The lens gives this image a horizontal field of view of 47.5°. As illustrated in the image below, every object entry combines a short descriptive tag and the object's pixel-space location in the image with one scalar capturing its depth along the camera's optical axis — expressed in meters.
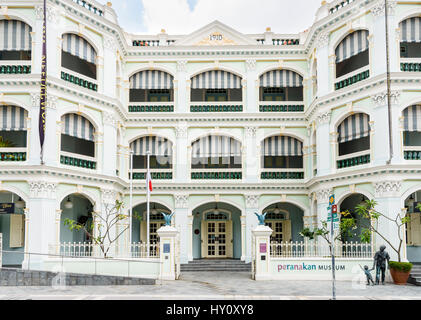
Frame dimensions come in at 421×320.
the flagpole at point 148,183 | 25.36
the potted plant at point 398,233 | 20.09
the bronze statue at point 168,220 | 21.64
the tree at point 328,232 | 21.37
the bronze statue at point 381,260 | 19.88
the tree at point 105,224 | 24.06
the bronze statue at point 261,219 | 21.88
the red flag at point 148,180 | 25.39
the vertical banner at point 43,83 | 22.45
